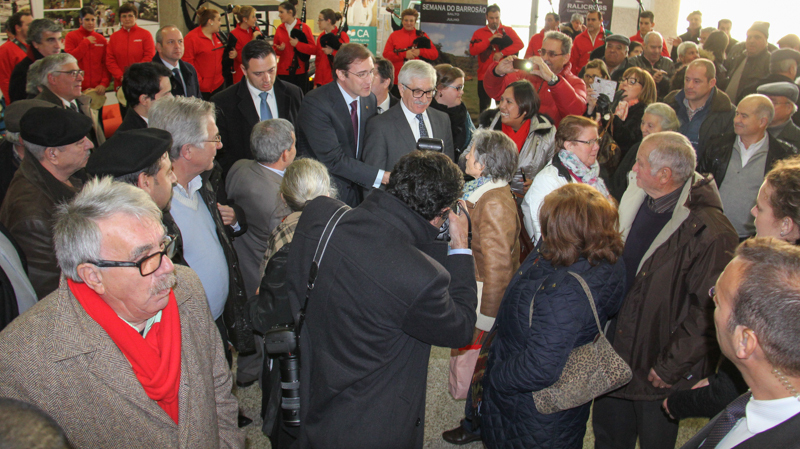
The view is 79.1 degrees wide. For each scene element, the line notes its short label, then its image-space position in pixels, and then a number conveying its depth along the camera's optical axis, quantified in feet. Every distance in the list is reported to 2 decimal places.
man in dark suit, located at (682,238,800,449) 3.50
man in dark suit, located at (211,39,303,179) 12.46
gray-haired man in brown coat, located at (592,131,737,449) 6.57
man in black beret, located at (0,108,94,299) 6.42
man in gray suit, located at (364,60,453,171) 11.23
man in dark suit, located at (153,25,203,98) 15.52
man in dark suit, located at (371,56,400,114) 14.73
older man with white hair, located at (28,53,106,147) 11.78
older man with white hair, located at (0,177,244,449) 3.92
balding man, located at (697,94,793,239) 10.99
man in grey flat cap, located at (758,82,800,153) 12.42
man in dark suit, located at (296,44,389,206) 10.99
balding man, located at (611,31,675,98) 20.18
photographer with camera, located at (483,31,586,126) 14.16
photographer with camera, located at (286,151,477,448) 4.86
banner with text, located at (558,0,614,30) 31.35
